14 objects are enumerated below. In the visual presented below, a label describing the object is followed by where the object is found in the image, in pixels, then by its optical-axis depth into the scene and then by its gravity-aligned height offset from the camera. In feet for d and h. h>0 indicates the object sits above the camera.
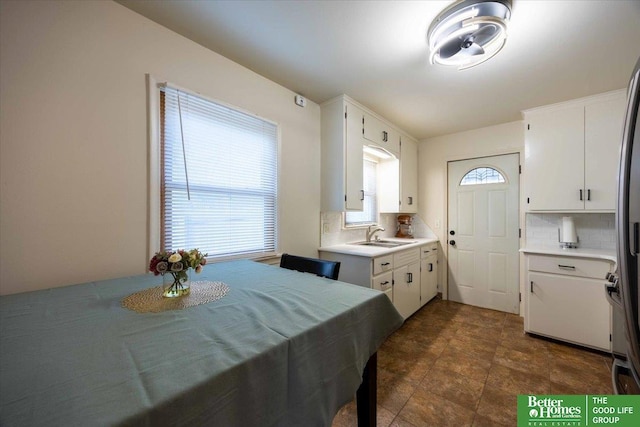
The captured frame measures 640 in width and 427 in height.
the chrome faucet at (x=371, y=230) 10.35 -0.74
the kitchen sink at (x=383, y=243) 9.86 -1.25
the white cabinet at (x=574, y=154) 7.64 +2.01
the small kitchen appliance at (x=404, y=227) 12.77 -0.71
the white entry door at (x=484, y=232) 10.32 -0.83
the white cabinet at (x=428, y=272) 10.50 -2.68
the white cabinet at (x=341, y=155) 8.29 +2.04
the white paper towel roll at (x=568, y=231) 8.48 -0.60
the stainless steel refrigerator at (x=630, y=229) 2.30 -0.14
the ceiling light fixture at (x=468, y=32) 4.43 +3.64
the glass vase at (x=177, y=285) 3.63 -1.11
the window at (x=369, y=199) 11.04 +0.70
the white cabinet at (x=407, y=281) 8.61 -2.53
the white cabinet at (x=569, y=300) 7.17 -2.69
